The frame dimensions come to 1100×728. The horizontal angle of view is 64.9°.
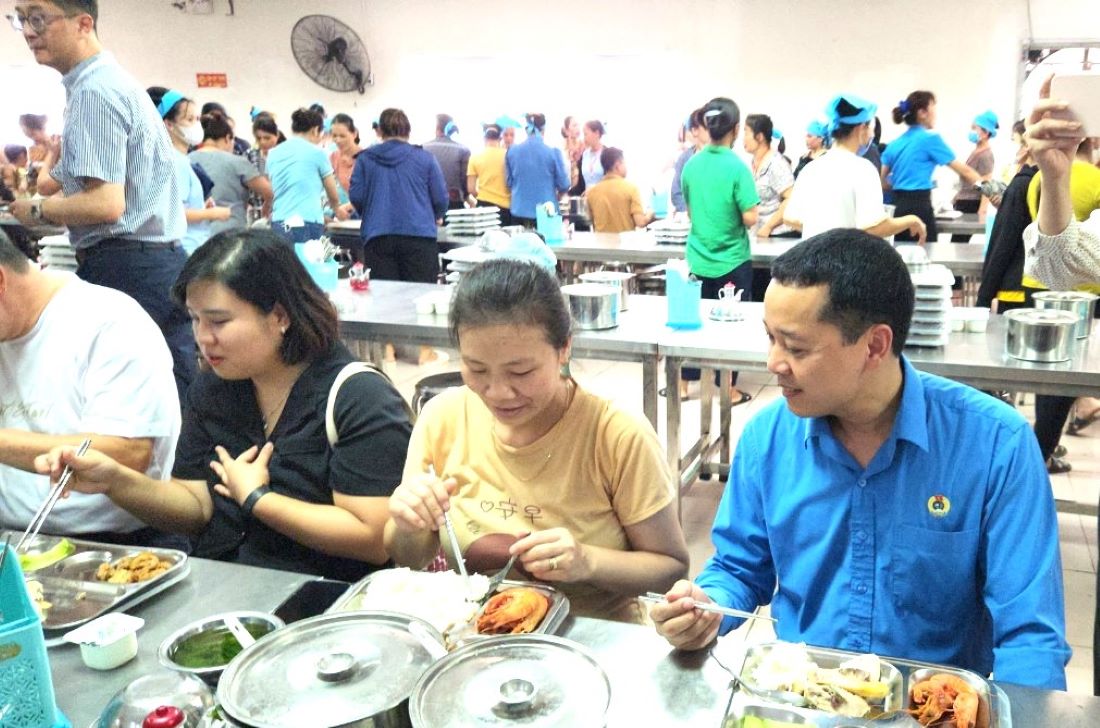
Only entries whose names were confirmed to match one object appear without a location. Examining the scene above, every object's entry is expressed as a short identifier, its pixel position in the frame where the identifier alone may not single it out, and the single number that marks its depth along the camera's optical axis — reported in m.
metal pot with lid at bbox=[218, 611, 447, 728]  0.96
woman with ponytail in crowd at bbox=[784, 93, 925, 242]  3.81
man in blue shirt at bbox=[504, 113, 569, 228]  6.78
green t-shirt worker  4.48
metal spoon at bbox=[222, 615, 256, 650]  1.24
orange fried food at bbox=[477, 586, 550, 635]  1.25
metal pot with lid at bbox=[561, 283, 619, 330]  3.32
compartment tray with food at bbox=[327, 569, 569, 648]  1.26
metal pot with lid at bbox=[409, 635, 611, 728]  0.97
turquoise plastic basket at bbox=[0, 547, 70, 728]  1.01
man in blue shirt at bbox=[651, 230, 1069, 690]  1.34
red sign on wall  11.27
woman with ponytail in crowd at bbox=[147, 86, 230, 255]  4.60
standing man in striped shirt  2.88
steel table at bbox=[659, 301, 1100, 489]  2.59
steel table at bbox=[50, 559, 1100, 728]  1.09
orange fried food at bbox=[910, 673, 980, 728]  1.03
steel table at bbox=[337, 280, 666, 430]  3.20
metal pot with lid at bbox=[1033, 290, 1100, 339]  2.85
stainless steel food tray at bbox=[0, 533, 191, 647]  1.37
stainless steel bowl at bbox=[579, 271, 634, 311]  3.65
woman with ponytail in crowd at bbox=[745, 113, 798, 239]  5.96
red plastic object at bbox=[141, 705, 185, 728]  0.96
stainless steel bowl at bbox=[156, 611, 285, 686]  1.16
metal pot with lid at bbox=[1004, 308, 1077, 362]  2.60
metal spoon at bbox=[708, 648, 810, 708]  1.07
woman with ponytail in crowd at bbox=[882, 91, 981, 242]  6.03
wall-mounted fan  10.71
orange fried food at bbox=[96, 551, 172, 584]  1.48
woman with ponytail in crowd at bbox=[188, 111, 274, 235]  6.08
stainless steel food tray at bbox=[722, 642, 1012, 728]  1.03
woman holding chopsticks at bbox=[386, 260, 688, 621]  1.58
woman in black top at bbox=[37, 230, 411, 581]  1.75
